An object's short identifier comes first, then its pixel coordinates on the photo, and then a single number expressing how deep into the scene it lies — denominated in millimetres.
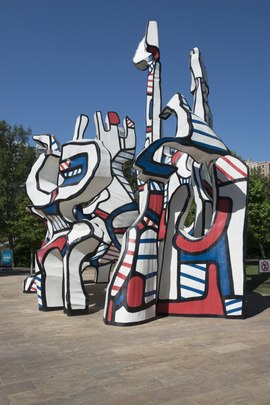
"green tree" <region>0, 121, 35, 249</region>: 34594
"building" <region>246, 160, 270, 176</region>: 98525
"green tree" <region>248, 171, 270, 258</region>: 32031
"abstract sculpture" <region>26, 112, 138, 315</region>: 12242
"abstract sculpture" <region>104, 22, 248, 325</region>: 10891
